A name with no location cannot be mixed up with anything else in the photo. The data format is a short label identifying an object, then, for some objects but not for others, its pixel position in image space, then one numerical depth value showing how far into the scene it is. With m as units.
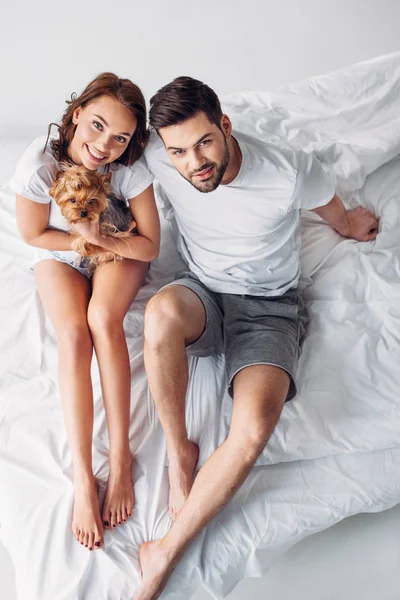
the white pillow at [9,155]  2.60
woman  1.76
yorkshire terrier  1.81
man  1.72
